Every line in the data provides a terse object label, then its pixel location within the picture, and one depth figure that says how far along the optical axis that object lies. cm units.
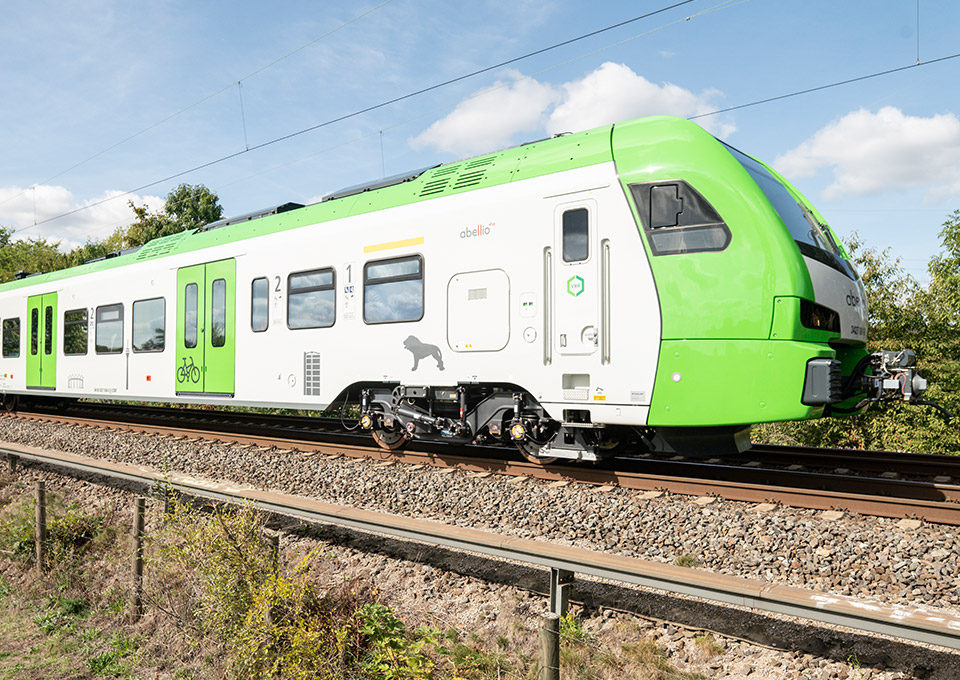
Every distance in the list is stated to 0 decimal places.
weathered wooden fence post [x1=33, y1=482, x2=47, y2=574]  758
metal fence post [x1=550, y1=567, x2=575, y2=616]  455
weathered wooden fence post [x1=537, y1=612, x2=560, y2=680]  378
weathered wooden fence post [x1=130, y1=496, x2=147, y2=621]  641
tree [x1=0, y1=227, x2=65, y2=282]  4922
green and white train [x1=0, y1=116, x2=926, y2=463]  616
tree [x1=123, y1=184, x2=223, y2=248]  3231
